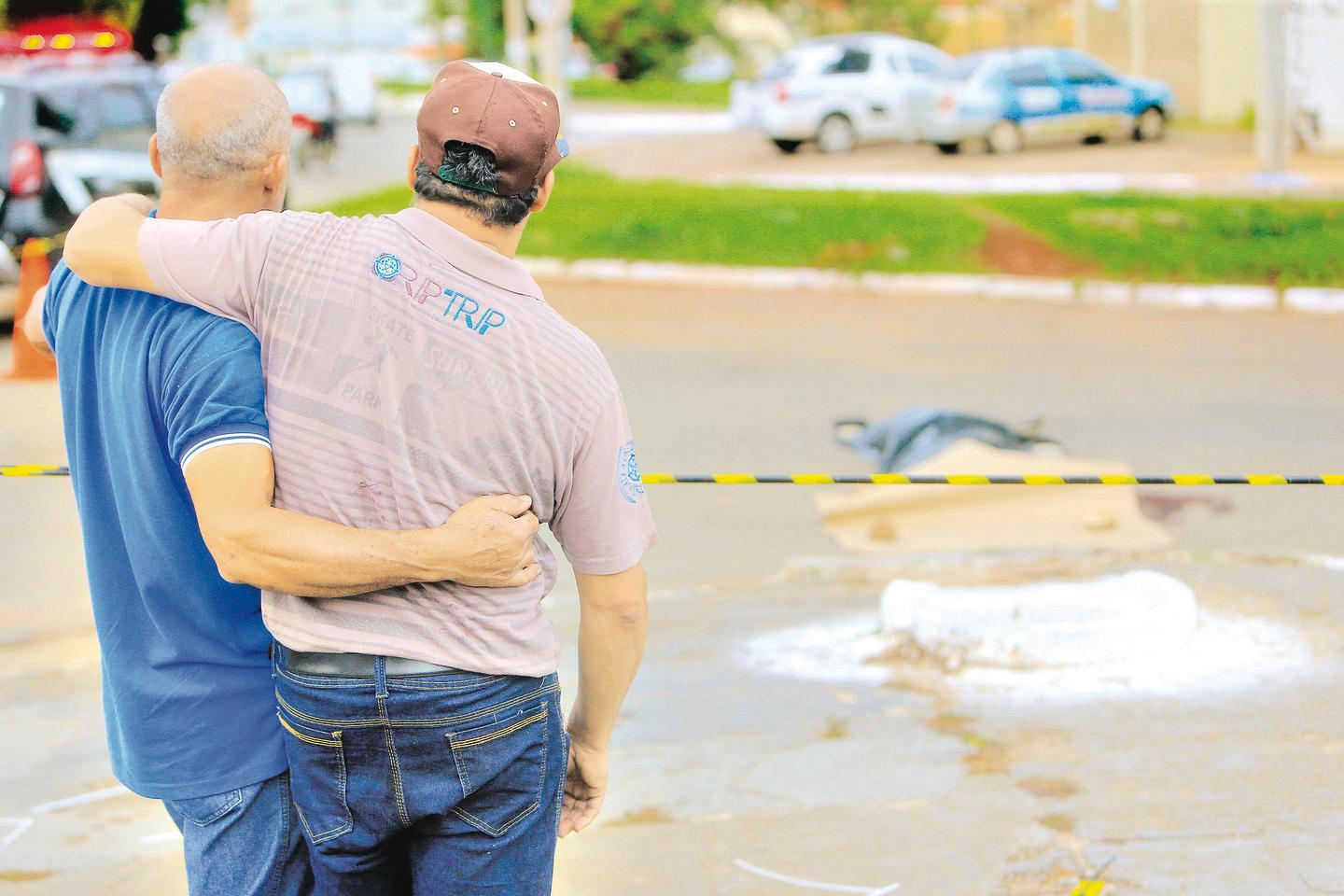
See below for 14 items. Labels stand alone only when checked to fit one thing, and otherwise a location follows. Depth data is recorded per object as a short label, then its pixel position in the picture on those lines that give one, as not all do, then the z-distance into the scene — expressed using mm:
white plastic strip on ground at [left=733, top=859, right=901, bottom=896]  3648
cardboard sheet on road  6527
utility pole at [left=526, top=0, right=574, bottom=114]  20234
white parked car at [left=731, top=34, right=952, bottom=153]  24344
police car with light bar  10812
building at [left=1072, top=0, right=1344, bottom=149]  22250
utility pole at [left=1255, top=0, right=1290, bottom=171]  16844
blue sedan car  23141
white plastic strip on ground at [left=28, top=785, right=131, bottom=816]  4122
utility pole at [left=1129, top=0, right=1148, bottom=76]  29156
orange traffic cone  9422
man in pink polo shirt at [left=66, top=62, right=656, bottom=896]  2180
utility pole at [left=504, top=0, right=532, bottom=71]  26766
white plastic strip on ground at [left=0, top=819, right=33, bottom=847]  3957
